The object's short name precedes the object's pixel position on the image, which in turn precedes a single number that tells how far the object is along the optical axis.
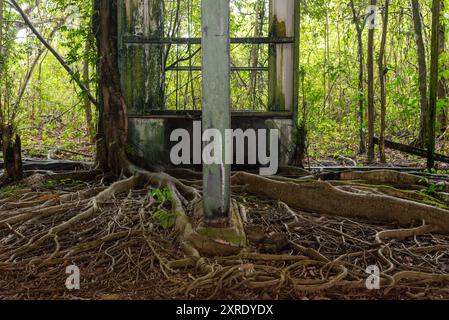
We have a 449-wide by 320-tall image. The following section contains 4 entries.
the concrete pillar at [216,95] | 4.18
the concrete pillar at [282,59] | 7.41
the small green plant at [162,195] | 5.74
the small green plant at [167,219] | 4.86
